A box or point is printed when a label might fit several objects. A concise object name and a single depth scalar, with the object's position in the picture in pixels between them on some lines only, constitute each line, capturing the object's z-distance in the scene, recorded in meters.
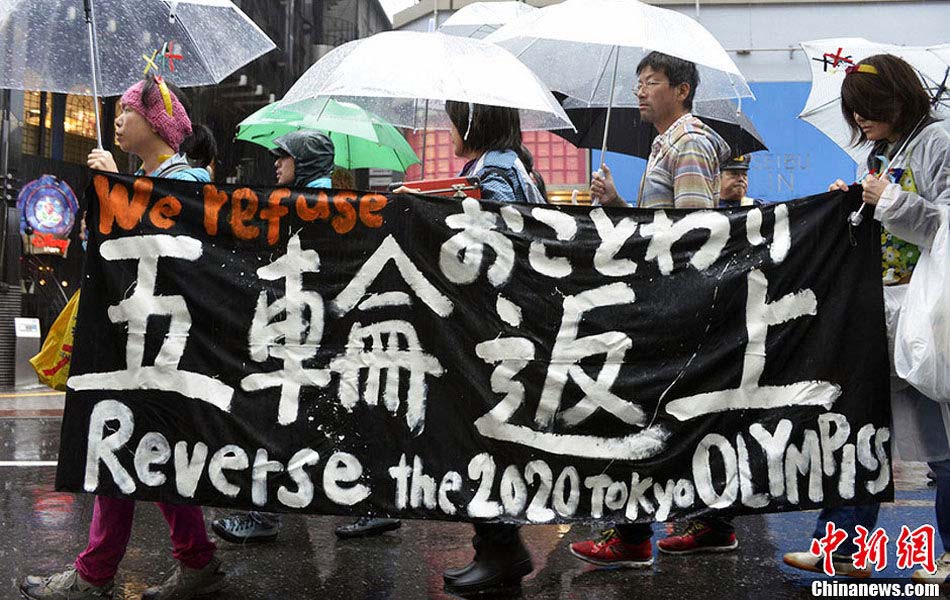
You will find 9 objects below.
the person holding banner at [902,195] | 3.75
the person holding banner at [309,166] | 4.96
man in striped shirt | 4.23
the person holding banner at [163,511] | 3.61
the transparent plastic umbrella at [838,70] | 6.64
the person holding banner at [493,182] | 3.82
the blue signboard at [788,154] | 14.97
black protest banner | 3.59
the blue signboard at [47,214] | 16.56
